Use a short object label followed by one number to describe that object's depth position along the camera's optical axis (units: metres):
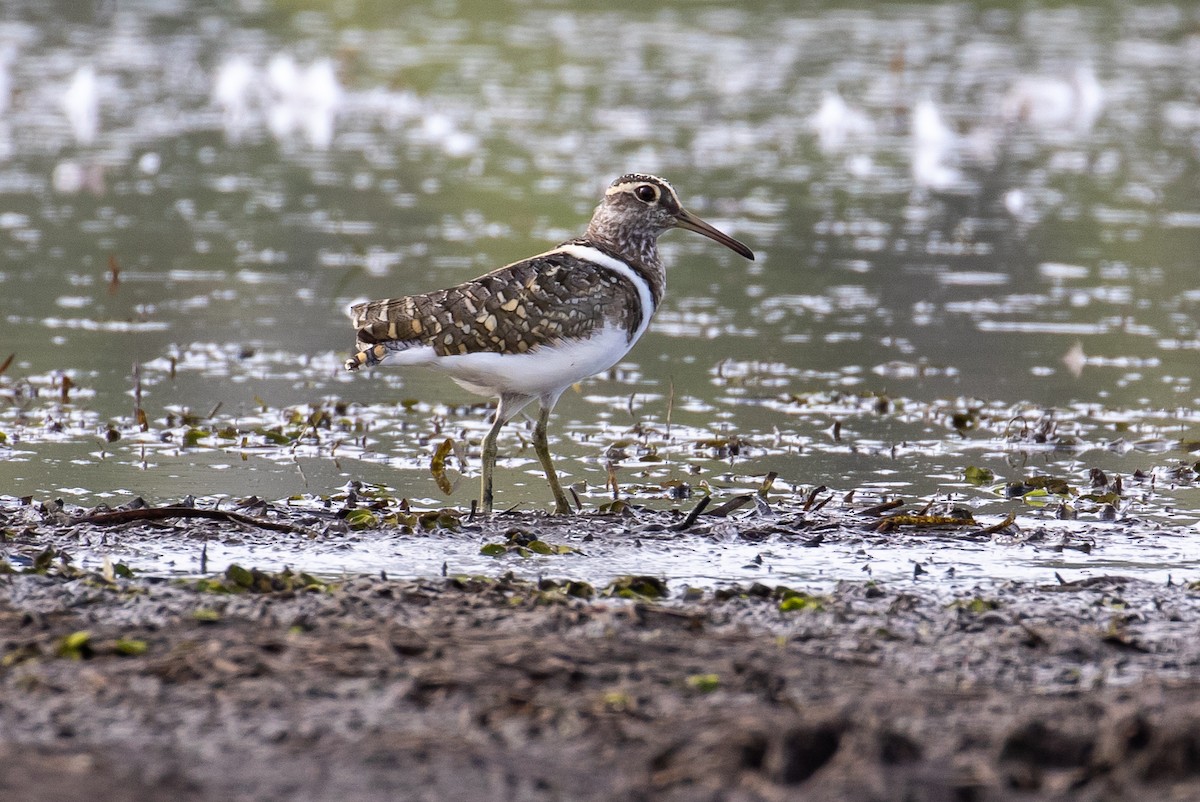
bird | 15.90
